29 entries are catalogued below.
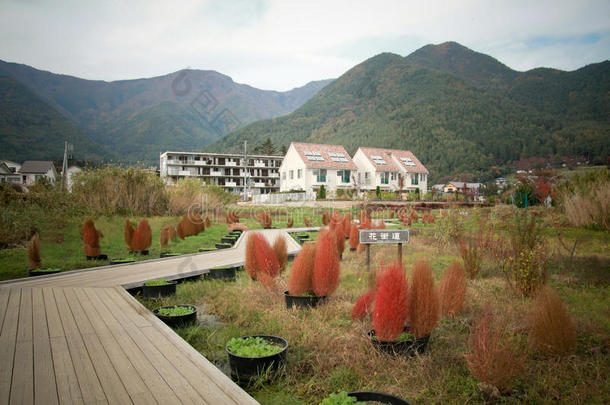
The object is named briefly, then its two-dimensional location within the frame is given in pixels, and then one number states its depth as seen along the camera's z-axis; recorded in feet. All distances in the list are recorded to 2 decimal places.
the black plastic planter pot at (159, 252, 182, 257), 31.03
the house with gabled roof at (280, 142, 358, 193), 134.41
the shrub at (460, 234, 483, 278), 22.80
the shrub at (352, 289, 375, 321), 14.19
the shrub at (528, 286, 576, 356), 11.32
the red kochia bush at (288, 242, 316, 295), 16.85
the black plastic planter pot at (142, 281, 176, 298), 19.63
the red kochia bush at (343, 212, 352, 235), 33.95
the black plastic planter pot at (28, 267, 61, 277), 22.62
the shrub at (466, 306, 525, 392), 9.51
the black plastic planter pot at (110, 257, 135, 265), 27.12
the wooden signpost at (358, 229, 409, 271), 20.59
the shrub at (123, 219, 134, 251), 31.72
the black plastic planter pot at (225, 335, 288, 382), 10.85
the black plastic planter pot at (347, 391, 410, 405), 8.39
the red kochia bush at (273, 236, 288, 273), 22.09
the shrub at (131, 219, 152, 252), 31.65
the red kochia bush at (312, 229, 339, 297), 16.34
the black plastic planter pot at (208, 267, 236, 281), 24.61
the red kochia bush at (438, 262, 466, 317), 14.39
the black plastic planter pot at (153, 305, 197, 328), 15.07
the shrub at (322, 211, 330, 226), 54.09
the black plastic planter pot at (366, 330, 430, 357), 11.80
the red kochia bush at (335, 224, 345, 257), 27.58
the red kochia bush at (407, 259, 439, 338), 11.66
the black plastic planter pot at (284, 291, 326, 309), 16.76
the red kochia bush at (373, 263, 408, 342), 11.22
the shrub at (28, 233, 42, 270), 23.44
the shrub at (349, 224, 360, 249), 33.76
